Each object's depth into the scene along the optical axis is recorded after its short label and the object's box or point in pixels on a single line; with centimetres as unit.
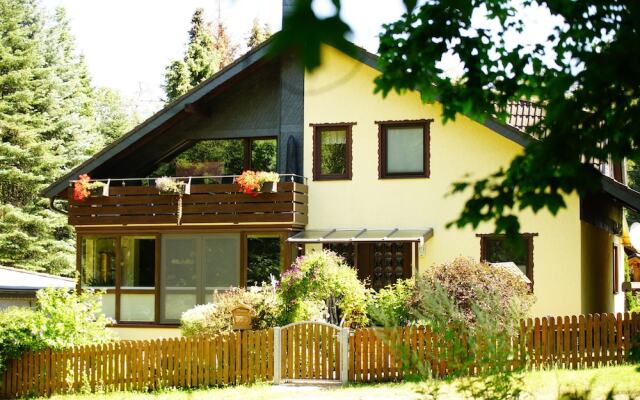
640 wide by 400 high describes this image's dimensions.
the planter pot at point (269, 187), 2097
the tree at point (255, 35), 4990
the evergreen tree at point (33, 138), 4038
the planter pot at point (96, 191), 2234
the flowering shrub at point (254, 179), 2091
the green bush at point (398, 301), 1750
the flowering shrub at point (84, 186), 2214
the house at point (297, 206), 2109
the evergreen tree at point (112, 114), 5022
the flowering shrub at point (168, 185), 2150
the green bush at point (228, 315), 1831
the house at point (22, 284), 2484
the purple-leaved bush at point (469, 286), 1614
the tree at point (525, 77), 469
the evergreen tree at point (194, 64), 4025
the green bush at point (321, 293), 1808
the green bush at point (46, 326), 1728
